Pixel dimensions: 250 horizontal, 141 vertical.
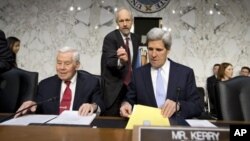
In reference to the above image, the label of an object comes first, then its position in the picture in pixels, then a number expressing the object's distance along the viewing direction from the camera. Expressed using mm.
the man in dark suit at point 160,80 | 2148
